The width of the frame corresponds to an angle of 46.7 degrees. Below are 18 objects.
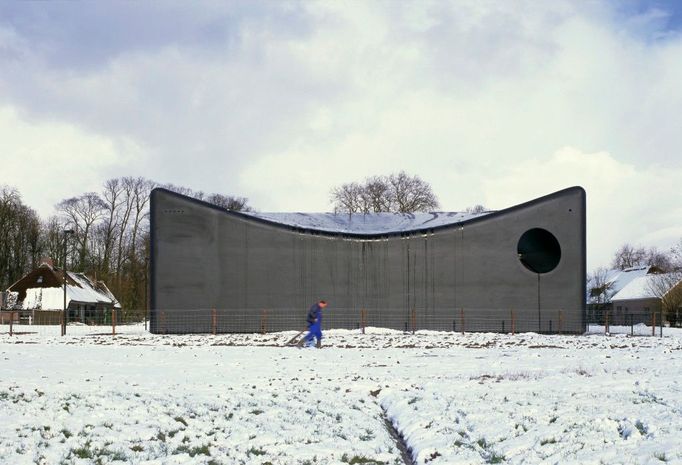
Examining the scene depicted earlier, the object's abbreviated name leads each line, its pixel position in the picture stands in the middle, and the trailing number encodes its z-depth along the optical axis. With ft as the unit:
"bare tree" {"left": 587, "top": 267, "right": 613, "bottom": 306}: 237.59
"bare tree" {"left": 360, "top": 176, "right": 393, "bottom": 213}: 202.04
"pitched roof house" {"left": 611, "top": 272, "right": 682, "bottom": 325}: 180.65
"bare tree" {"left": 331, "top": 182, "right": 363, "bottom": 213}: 205.67
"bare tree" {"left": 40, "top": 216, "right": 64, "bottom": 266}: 209.97
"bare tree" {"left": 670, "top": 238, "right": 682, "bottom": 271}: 212.76
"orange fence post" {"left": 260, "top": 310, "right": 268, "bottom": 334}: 104.35
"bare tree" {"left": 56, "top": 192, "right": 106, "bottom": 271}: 215.72
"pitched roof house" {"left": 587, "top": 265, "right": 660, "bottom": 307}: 236.84
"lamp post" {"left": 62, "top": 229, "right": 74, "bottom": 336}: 104.58
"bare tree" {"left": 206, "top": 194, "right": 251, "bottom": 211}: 227.85
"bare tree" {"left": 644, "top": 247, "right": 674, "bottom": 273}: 331.57
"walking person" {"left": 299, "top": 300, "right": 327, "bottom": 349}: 74.54
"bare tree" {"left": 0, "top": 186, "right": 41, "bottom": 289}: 197.12
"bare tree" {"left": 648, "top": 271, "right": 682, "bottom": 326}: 172.24
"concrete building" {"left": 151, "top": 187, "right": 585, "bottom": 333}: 108.99
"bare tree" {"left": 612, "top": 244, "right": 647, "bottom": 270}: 353.92
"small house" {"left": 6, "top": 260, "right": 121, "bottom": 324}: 182.09
